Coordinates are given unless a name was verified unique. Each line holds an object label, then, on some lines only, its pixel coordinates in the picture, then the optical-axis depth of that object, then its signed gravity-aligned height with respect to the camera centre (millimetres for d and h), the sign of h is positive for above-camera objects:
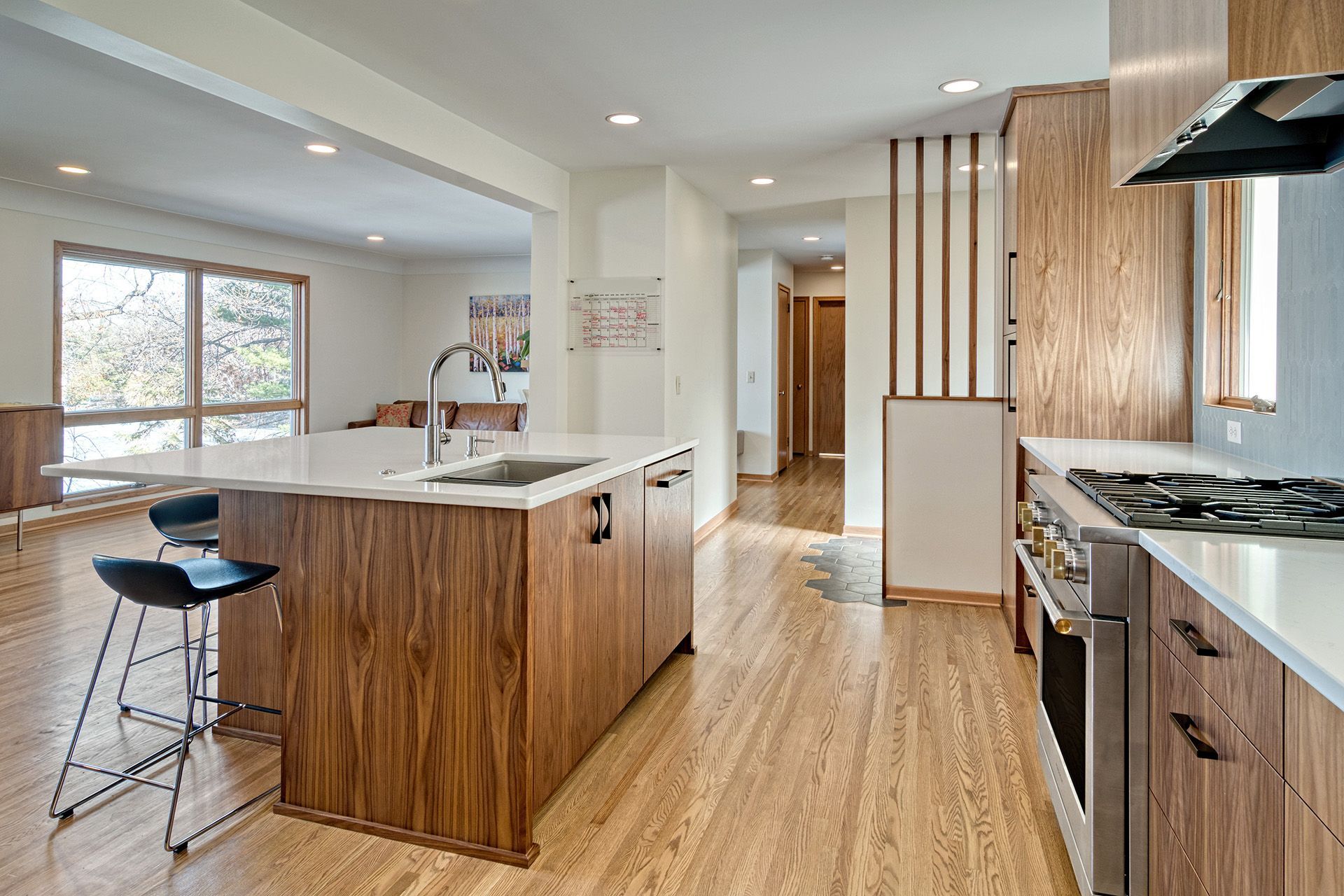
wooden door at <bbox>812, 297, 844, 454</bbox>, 10219 +717
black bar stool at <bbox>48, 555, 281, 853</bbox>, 1919 -386
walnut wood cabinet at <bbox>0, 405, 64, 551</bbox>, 5039 -161
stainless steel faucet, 2436 +48
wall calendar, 4766 +653
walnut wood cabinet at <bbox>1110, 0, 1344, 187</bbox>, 1211 +611
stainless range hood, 1470 +597
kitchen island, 1881 -515
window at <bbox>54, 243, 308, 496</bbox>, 6137 +621
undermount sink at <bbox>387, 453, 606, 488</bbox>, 2496 -134
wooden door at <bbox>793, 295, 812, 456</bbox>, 10148 +809
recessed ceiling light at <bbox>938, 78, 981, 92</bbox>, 3420 +1435
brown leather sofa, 8578 +111
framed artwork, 9117 +1120
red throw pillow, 8969 +129
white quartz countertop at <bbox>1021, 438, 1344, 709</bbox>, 839 -210
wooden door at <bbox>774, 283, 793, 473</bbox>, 9109 +531
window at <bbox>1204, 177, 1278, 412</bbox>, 2268 +394
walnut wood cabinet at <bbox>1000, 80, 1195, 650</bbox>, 2926 +518
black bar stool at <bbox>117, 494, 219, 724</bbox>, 2660 -320
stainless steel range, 1491 -489
